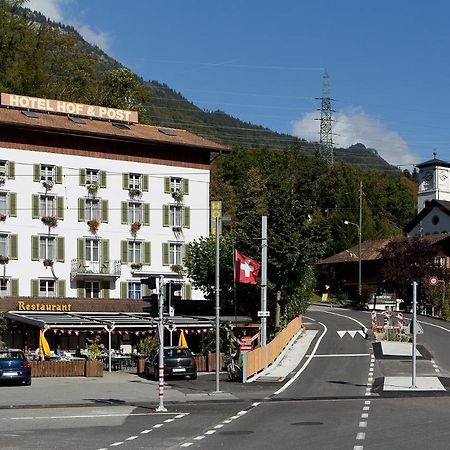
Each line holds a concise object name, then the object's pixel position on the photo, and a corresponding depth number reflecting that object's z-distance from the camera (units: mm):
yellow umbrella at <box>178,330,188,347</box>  52438
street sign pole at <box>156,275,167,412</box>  28312
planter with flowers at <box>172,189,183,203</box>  69250
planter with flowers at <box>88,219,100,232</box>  65062
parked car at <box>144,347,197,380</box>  42406
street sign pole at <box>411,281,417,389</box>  34656
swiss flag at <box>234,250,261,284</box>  43219
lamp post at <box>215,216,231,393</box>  34781
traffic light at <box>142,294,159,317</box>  29547
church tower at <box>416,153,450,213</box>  127188
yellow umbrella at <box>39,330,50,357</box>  49125
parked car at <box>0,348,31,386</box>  40625
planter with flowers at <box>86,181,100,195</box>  65000
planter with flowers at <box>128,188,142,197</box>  66938
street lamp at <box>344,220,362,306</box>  93938
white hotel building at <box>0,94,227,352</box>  62188
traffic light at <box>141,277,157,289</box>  28953
